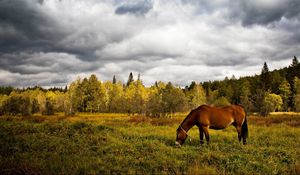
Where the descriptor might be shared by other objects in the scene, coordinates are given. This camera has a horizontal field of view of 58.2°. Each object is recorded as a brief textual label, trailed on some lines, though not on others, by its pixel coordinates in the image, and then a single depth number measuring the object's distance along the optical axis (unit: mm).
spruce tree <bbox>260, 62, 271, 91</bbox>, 95062
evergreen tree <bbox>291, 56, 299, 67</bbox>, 98212
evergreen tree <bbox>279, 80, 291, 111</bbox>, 85562
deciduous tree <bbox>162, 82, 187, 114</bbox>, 68806
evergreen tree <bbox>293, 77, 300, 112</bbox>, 72062
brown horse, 14469
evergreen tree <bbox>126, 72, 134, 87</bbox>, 153875
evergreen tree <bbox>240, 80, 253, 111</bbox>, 70000
